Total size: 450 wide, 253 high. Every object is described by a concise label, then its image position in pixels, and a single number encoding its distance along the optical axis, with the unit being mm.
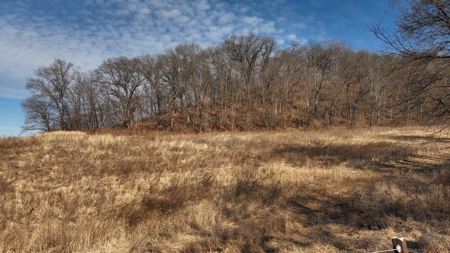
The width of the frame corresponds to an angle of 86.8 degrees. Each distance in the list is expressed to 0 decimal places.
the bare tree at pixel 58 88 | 48844
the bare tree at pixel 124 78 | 47938
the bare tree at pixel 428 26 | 7160
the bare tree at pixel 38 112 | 48438
